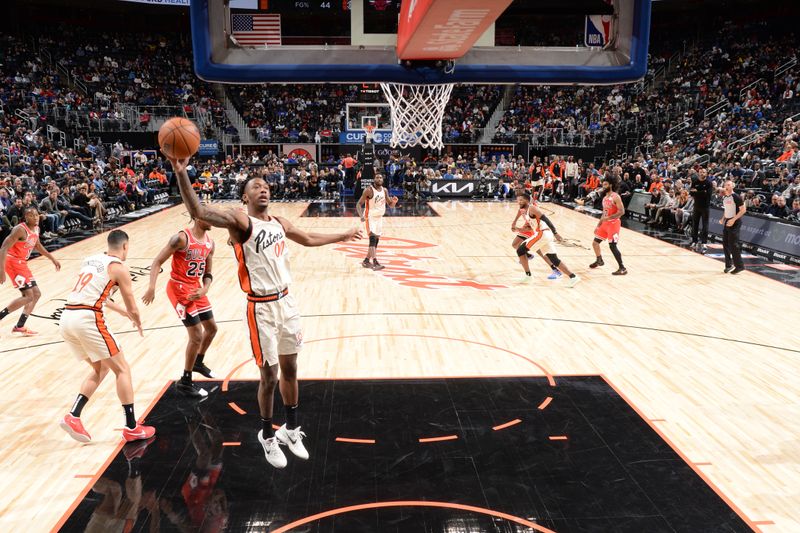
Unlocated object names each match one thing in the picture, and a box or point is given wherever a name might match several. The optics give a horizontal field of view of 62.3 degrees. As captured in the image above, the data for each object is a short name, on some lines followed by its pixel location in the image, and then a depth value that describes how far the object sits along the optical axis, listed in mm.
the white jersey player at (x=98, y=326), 4754
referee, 10521
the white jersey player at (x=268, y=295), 4211
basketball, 3824
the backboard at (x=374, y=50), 7168
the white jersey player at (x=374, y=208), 11102
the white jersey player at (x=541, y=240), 9938
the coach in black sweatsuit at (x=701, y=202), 12953
